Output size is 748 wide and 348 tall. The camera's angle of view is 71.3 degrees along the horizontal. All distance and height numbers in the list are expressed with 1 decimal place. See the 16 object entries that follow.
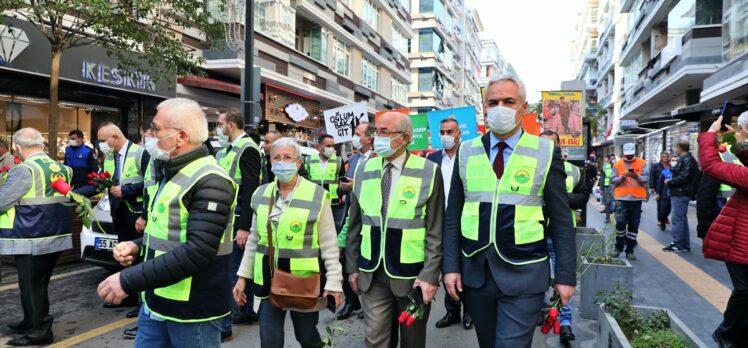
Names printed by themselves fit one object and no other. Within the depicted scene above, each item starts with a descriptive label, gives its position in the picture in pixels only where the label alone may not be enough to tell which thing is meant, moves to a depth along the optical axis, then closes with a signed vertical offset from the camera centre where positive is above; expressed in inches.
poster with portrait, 434.3 +45.2
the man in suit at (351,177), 215.8 -7.0
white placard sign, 383.6 +31.5
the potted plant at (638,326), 132.0 -43.1
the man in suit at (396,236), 128.0 -18.3
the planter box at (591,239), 210.0 -34.3
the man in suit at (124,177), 207.5 -7.9
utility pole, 385.7 +60.2
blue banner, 354.0 +31.7
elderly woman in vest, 134.5 -22.0
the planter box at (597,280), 191.0 -42.3
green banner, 405.1 +23.0
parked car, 243.8 -43.1
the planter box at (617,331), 126.7 -42.5
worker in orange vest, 339.0 -18.4
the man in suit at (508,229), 109.3 -13.7
